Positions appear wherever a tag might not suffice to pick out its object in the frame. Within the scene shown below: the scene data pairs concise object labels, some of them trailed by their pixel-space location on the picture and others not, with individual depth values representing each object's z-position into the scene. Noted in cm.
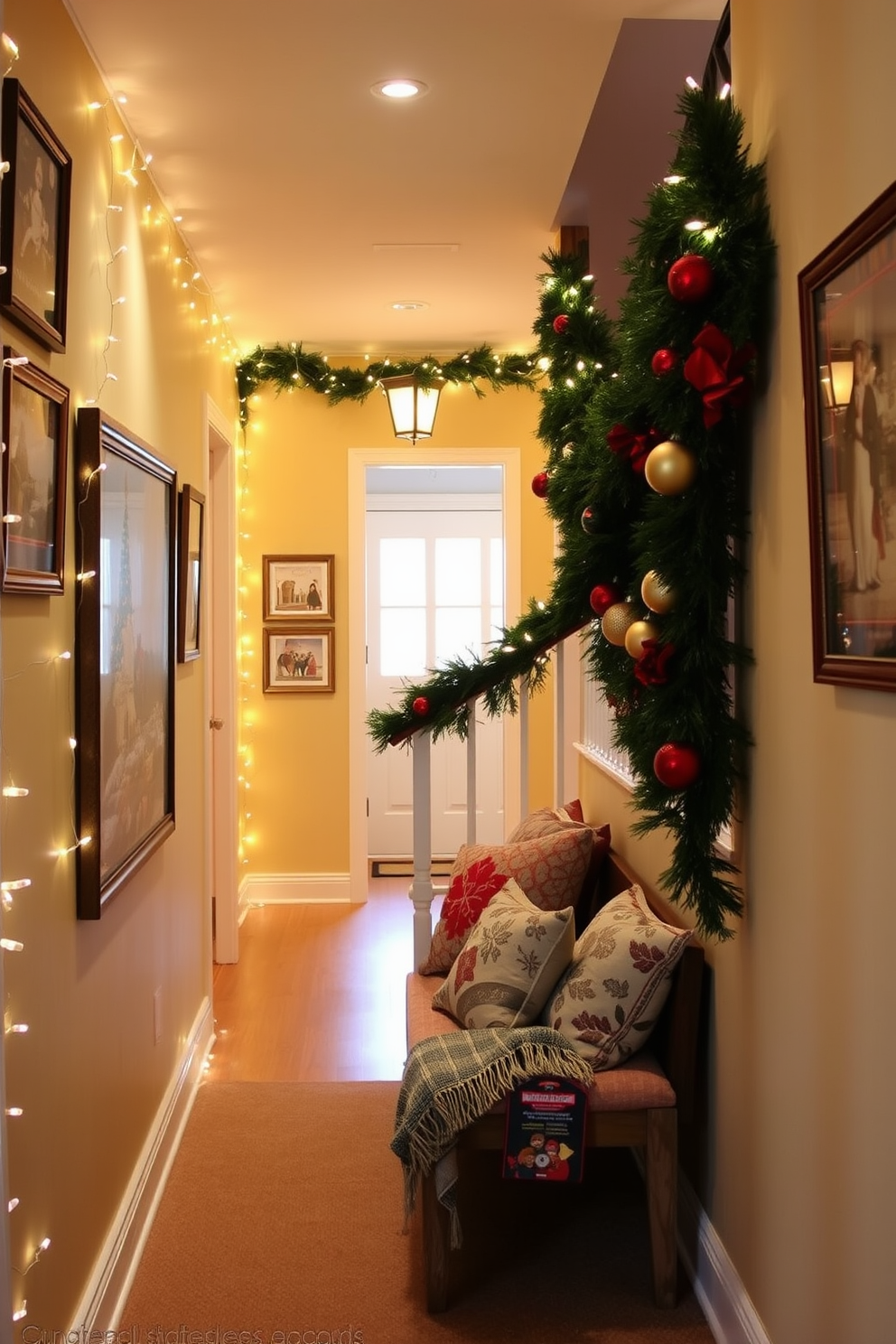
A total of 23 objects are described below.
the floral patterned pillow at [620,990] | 244
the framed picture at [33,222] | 185
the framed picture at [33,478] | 189
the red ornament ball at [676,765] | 204
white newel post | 333
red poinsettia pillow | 311
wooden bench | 241
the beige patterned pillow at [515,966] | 263
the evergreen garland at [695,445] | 194
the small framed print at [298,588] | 605
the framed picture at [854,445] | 139
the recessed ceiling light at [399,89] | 289
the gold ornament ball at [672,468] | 203
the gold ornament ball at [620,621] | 235
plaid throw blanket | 236
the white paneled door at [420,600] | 709
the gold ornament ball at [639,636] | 214
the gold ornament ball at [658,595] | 207
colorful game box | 237
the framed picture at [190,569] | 365
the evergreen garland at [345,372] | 579
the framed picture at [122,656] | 237
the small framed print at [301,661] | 608
